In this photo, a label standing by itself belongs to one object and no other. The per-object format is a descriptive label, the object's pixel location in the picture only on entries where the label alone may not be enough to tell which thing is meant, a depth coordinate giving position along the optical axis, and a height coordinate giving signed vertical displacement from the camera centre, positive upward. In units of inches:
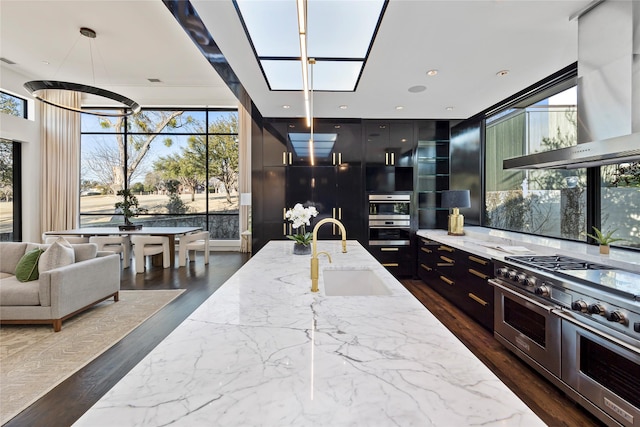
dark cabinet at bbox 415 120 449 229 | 184.9 +28.0
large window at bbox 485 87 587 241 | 110.7 +15.4
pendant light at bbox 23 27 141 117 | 128.0 +60.9
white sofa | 105.9 -32.5
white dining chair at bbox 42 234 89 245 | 194.1 -19.3
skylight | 78.2 +57.9
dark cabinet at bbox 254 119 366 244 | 182.9 +28.6
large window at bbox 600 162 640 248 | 84.6 +3.8
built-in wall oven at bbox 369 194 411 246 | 181.8 -4.0
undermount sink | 77.5 -19.9
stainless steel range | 56.1 -27.7
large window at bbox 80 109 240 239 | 271.7 +43.8
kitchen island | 23.1 -17.0
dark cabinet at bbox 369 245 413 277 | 181.5 -30.8
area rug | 74.0 -46.7
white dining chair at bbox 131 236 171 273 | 200.7 -27.6
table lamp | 156.1 +4.1
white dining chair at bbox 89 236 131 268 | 204.8 -24.5
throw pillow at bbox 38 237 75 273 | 113.3 -19.2
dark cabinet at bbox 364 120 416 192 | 183.0 +45.9
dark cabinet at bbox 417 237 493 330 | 105.6 -30.2
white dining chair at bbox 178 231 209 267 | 210.5 -25.6
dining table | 199.8 -15.3
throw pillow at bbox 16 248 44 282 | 114.3 -23.5
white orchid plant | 92.4 -2.1
